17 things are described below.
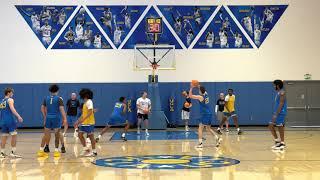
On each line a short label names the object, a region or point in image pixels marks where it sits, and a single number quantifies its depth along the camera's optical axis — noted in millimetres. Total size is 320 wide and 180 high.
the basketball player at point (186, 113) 25602
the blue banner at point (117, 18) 27719
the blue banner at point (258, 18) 28172
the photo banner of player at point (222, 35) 27953
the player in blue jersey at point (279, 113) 15185
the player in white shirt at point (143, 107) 22594
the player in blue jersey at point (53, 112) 13750
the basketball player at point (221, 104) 23578
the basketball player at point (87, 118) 13555
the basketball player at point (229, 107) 22875
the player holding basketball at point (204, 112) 15839
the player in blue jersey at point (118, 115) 18303
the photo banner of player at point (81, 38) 27625
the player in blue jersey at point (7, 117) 13766
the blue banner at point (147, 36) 27688
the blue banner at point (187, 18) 27906
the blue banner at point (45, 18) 27594
